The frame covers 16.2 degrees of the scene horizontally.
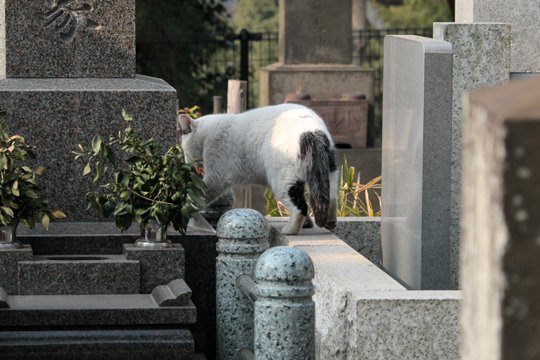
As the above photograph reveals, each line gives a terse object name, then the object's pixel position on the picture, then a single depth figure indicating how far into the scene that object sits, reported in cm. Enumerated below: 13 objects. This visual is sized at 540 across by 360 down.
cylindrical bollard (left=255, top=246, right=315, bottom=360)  638
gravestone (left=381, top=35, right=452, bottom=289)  938
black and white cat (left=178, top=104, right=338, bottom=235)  994
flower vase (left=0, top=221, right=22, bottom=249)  890
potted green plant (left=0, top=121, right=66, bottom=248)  879
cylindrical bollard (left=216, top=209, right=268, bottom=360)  840
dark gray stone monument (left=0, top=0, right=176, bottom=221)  1001
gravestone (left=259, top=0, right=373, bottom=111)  2682
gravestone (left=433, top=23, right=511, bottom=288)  1028
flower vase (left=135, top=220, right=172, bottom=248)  899
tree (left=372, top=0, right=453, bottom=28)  5052
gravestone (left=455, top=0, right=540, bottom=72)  1203
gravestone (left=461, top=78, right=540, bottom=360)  251
